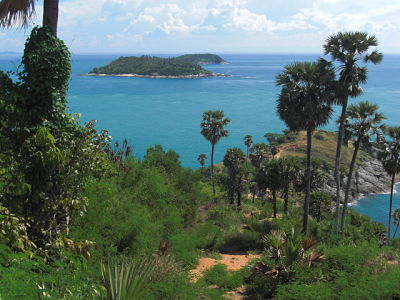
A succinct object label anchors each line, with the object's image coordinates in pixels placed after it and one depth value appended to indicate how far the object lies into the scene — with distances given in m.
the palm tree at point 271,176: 37.59
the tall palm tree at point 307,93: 23.03
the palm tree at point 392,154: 28.64
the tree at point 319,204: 38.91
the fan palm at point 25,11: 7.84
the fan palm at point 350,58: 22.25
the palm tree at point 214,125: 49.84
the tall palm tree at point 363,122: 24.08
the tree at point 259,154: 56.03
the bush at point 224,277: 12.62
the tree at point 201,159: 61.21
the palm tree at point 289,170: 37.06
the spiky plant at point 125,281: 7.09
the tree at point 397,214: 40.16
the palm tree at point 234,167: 45.82
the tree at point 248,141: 68.31
